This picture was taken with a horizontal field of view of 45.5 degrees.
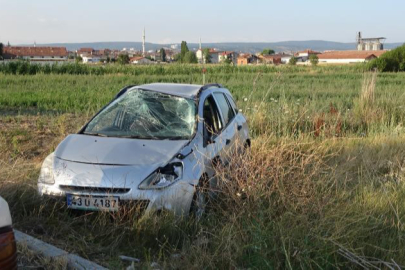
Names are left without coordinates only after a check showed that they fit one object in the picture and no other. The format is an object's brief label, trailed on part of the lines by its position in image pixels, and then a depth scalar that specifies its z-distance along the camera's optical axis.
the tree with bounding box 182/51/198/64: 70.00
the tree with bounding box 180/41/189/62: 81.16
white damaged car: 4.94
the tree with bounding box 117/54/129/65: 72.56
